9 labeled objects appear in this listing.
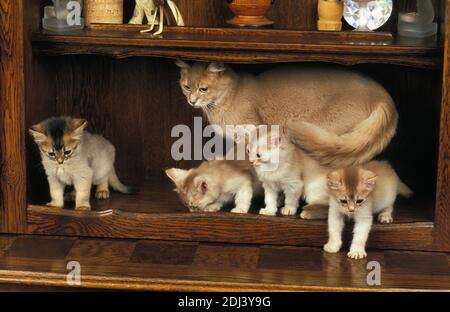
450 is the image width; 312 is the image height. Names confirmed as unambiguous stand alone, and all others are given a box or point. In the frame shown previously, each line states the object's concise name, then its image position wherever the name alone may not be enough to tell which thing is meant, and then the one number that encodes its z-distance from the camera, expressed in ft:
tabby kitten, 9.18
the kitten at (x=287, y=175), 9.05
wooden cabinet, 8.89
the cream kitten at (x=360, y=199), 8.64
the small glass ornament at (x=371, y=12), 9.55
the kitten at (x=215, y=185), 9.34
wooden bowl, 9.41
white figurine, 9.46
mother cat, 9.28
